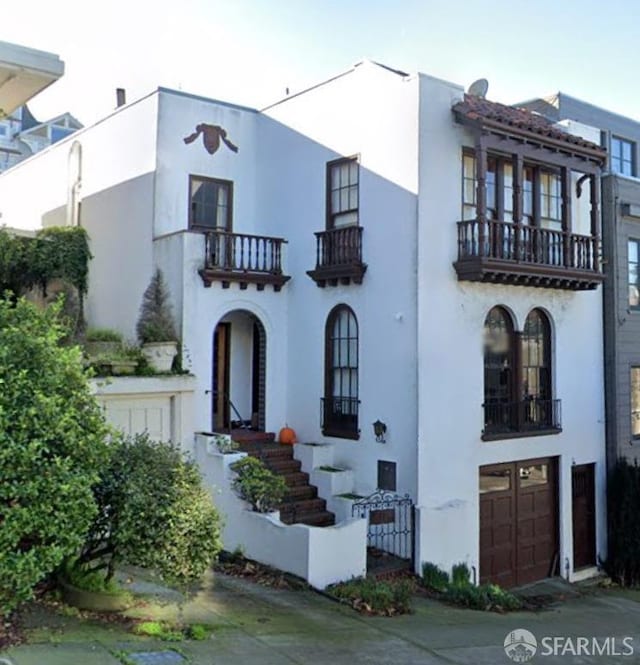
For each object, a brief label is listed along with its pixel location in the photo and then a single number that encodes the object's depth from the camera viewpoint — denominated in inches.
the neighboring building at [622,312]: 675.4
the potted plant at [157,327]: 563.2
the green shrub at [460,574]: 530.9
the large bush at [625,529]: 653.9
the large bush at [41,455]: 263.6
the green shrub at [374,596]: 418.6
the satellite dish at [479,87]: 622.2
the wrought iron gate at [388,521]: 528.4
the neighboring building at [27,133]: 1603.2
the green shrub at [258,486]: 502.0
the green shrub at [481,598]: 483.8
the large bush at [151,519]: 307.3
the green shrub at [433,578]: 509.7
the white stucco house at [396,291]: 544.4
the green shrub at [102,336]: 628.1
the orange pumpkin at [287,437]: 622.2
